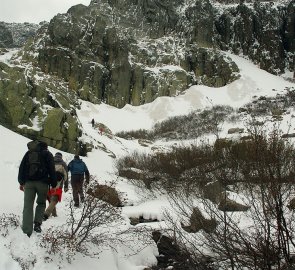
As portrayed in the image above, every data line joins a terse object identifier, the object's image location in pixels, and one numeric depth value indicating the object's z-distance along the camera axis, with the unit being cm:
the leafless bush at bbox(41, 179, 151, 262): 655
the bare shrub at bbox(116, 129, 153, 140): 5314
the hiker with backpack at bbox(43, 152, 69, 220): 818
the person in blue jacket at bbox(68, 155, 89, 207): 1067
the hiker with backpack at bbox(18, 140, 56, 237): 662
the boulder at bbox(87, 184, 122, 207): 801
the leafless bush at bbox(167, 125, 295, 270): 477
